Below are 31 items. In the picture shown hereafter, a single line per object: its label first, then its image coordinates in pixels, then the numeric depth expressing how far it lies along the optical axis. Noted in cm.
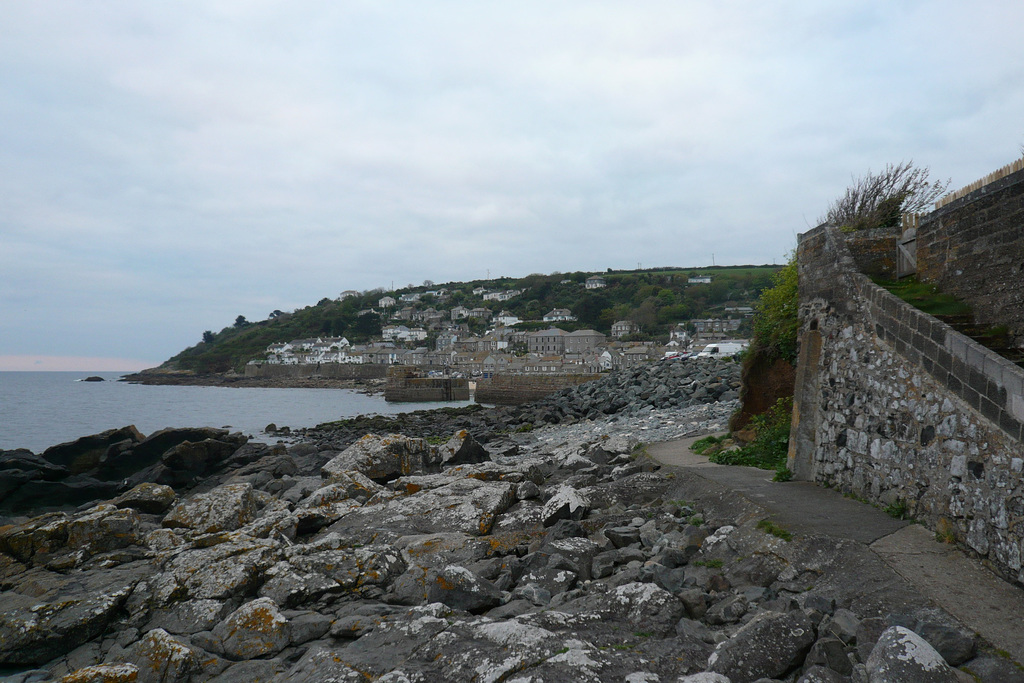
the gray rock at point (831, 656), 399
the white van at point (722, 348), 4718
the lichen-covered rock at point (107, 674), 522
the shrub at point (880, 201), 1366
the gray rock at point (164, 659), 555
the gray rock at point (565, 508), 852
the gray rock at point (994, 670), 365
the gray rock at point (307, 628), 618
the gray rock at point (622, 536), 726
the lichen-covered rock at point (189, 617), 671
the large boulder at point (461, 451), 1436
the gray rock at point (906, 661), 356
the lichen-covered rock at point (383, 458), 1266
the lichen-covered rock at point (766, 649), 410
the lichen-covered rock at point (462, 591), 612
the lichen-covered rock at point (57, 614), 671
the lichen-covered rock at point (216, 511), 973
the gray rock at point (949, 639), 386
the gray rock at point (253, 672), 546
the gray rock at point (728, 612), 504
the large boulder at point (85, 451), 2036
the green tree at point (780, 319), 1151
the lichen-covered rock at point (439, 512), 903
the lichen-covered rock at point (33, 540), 891
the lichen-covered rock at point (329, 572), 710
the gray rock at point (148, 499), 1162
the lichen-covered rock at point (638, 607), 514
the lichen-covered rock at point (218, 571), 719
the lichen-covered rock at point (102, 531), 891
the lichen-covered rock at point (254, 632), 601
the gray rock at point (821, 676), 379
